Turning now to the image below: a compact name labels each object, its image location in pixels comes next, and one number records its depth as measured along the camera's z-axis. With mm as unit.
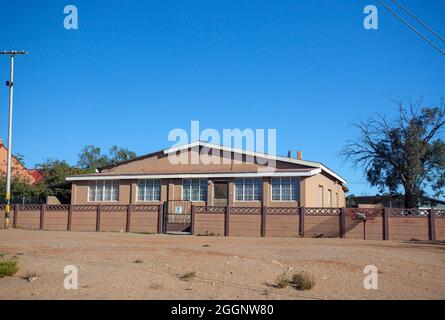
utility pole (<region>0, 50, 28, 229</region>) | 26484
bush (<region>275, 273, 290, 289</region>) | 10305
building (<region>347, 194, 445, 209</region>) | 37281
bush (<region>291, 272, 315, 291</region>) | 10154
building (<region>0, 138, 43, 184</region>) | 45362
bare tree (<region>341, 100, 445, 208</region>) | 34656
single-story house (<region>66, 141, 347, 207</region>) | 26438
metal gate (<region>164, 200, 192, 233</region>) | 24344
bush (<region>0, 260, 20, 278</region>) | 11547
